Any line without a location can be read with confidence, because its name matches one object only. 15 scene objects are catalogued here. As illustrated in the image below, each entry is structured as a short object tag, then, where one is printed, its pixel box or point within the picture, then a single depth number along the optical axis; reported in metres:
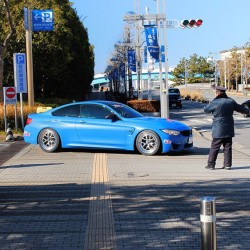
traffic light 22.73
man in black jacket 9.78
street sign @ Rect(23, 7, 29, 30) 22.47
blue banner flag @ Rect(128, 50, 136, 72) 38.84
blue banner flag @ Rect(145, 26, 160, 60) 24.34
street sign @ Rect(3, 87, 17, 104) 17.64
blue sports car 12.11
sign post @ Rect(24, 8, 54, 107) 22.70
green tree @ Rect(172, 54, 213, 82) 114.25
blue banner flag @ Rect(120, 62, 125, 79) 52.11
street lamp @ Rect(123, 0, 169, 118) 21.66
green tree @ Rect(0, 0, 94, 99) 32.88
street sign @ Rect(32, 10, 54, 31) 22.91
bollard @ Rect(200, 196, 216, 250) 3.62
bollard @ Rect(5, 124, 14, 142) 15.70
